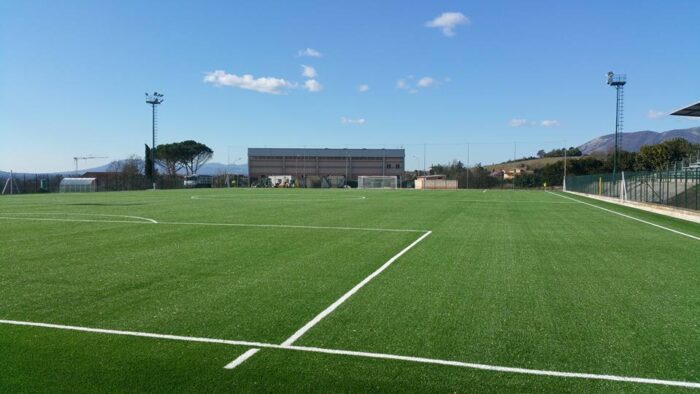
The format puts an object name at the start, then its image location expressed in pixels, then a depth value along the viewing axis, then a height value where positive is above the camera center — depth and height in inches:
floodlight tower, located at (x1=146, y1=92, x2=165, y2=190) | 2812.0 +426.3
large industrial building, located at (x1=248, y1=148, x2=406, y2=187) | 4566.9 +163.6
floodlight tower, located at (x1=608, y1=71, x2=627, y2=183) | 2085.1 +386.4
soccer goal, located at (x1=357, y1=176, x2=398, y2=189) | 3331.7 -13.5
